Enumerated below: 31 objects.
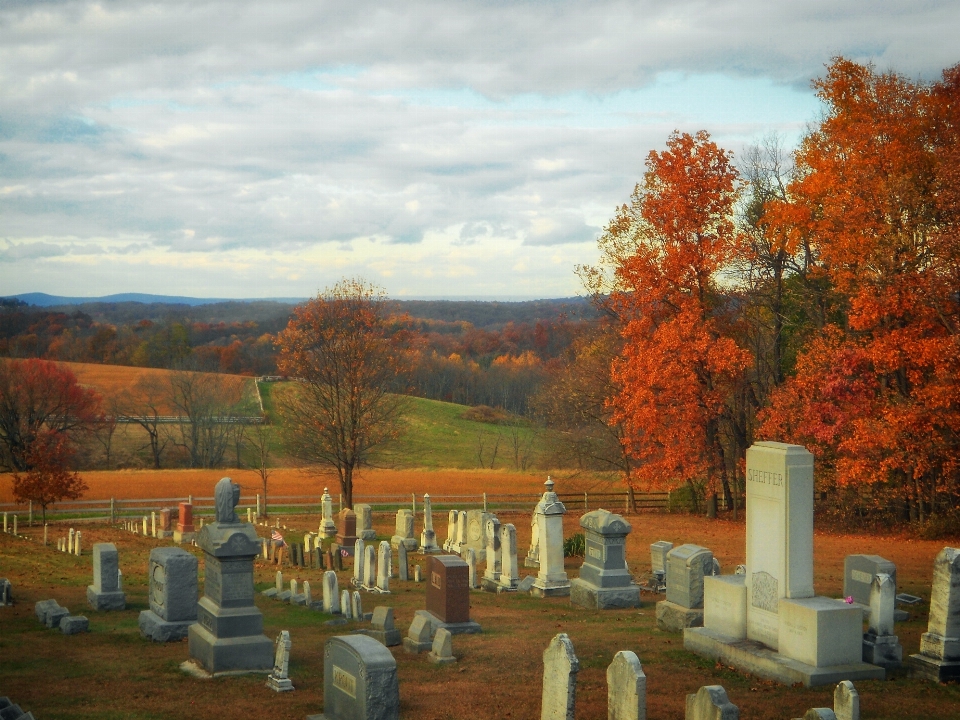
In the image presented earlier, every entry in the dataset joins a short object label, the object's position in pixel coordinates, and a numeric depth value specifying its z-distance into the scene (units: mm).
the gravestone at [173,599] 13867
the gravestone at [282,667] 11023
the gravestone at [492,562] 19297
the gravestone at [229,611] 11961
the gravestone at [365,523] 27125
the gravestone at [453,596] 14320
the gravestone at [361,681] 8812
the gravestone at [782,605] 11078
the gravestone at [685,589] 14125
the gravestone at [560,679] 8727
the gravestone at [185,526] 26734
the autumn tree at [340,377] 34406
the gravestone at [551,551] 18219
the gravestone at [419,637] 13258
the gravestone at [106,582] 16359
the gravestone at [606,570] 16672
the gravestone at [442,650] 12336
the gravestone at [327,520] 29031
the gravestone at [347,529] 25938
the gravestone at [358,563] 19156
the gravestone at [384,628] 13672
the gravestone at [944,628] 11008
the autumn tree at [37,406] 44000
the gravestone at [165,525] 27922
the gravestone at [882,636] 11750
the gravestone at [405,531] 25781
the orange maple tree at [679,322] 29062
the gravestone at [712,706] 7832
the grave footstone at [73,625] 14078
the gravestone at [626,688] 8391
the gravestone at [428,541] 25031
